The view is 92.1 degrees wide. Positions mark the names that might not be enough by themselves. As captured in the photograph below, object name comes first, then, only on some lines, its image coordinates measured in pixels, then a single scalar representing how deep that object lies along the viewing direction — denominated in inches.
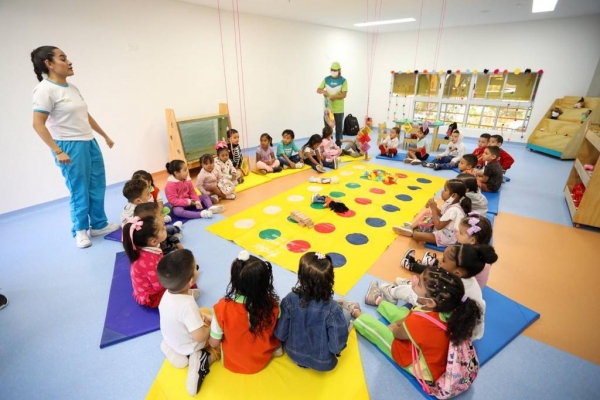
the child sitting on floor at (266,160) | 178.1
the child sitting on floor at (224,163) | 148.5
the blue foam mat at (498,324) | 62.4
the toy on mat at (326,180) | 163.2
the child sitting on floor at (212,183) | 137.5
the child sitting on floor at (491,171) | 147.3
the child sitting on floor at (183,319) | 53.6
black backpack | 300.2
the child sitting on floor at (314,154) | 190.4
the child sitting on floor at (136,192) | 95.6
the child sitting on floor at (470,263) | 60.8
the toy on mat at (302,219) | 114.3
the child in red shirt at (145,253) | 65.7
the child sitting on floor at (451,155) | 190.9
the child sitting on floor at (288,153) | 189.0
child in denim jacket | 52.1
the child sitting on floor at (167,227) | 70.5
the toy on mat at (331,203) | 127.5
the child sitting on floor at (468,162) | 139.5
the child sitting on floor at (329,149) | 191.8
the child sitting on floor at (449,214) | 93.2
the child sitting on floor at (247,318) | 50.3
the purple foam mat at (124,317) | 67.6
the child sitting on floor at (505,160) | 169.8
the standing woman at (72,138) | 87.6
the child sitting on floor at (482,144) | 170.3
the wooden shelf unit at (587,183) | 114.4
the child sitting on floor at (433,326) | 50.8
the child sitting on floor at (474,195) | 105.3
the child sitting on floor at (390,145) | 215.8
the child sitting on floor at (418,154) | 203.6
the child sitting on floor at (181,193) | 121.0
